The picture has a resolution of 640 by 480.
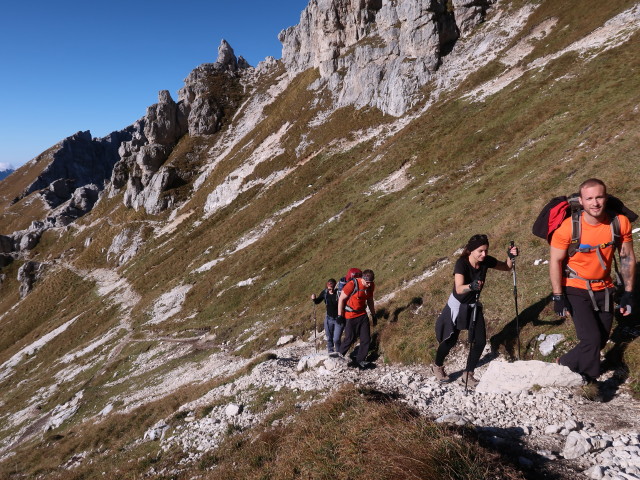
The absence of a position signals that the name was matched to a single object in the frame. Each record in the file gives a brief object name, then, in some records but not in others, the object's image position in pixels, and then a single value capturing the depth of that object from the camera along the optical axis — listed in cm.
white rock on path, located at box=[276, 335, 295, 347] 2203
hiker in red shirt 1221
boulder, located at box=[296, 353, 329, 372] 1381
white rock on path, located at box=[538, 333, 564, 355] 914
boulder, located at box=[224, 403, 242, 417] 1241
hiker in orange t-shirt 655
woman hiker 849
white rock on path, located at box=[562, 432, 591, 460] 579
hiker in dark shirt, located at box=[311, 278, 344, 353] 1497
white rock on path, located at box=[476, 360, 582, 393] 776
